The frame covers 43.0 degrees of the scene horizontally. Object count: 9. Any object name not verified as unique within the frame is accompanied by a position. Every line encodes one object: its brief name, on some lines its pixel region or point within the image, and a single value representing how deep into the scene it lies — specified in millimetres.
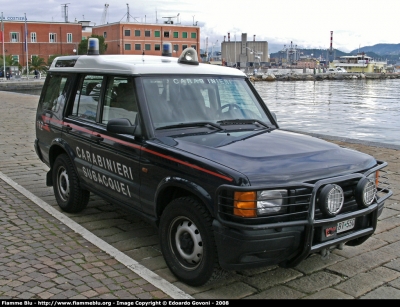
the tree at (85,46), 86031
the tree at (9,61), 70050
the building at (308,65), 193825
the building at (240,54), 155988
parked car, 3898
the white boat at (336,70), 122000
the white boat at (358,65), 138125
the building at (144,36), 104562
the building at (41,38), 91312
